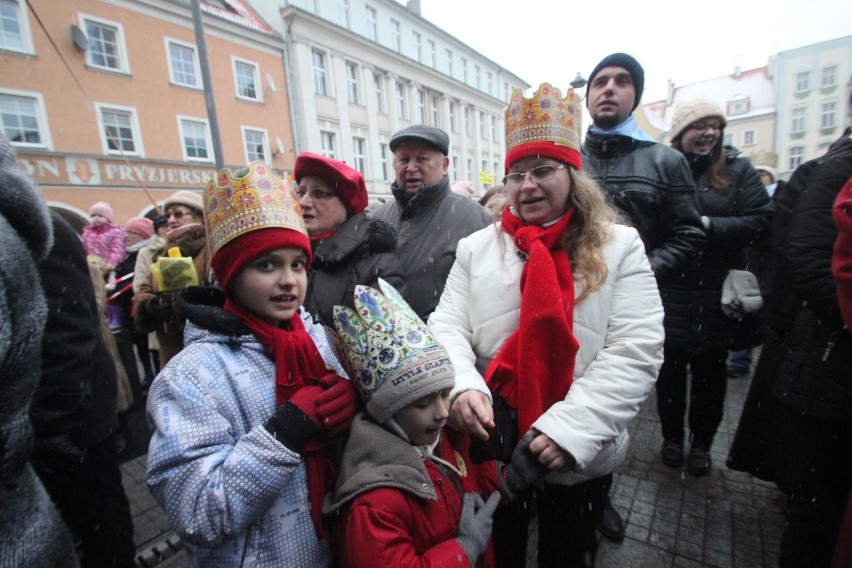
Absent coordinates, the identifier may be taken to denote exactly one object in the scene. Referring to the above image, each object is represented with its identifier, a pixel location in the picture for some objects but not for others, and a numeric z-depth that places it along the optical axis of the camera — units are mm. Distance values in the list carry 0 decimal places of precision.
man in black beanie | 2348
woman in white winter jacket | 1451
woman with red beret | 2059
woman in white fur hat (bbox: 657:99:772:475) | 2672
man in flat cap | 2588
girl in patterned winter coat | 1069
